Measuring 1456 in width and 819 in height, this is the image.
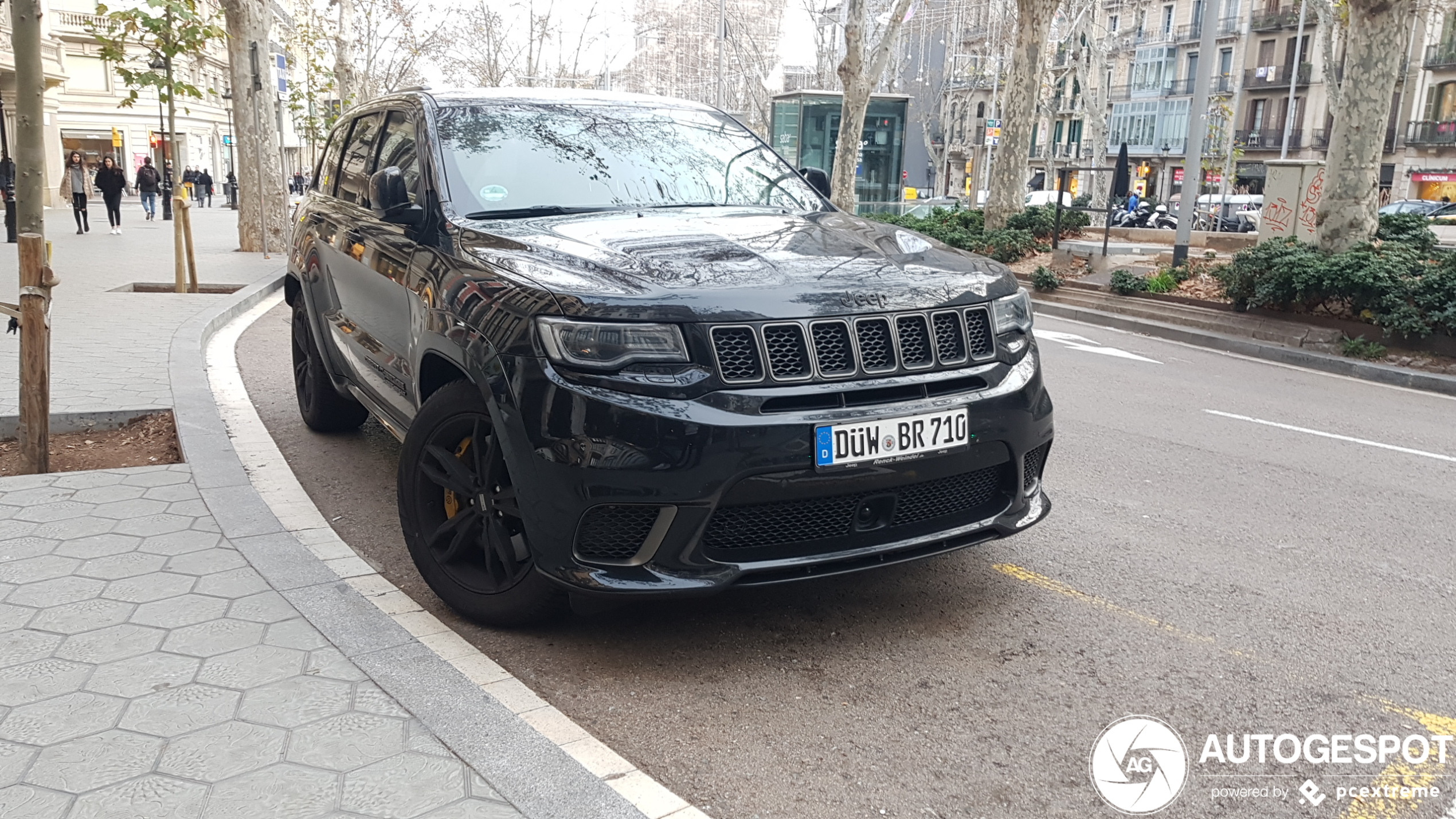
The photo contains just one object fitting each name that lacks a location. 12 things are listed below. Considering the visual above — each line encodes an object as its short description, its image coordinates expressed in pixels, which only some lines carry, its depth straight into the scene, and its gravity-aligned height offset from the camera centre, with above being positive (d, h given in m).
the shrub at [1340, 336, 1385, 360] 10.84 -1.41
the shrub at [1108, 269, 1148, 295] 14.71 -1.17
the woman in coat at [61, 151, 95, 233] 24.59 -0.73
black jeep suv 3.06 -0.60
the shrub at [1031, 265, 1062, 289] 16.17 -1.26
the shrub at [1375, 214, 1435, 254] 12.00 -0.29
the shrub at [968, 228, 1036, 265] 18.16 -0.90
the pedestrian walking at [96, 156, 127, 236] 24.59 -0.69
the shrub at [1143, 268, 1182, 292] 14.43 -1.13
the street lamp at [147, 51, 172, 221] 15.67 -0.66
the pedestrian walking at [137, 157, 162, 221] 31.62 -0.85
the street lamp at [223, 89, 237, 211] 42.03 -1.33
